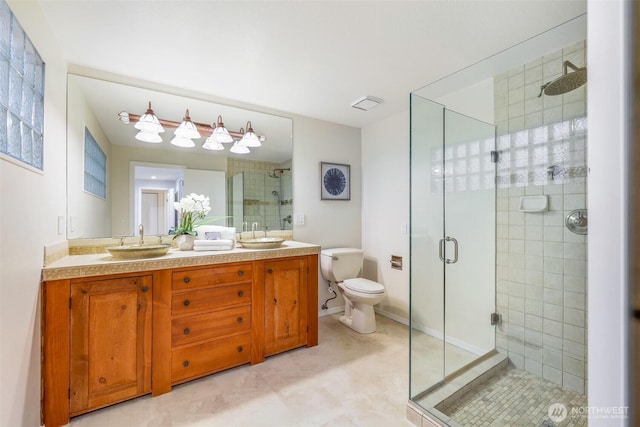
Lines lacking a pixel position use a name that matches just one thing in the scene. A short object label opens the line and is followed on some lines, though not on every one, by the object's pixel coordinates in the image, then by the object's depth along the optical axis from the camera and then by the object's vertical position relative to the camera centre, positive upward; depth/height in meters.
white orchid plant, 2.15 +0.02
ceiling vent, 2.48 +1.07
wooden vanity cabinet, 1.44 -0.74
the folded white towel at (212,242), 2.04 -0.22
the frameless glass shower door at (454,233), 2.01 -0.15
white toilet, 2.47 -0.70
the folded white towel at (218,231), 2.15 -0.14
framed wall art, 3.01 +0.38
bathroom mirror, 1.91 +0.40
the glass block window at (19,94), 1.01 +0.52
